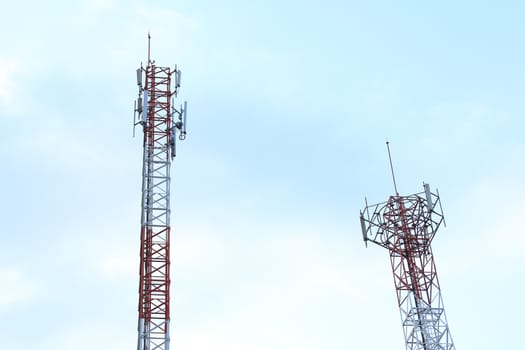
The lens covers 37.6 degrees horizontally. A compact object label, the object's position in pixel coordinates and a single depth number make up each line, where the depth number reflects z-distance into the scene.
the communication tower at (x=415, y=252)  67.25
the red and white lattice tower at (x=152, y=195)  59.41
